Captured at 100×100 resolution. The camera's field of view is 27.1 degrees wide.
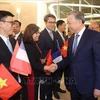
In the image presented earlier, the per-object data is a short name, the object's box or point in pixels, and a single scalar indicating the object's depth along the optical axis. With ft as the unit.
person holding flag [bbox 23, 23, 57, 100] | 9.12
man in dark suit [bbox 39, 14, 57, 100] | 12.00
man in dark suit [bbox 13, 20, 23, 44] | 15.31
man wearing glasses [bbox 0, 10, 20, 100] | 7.47
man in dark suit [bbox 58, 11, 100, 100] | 7.44
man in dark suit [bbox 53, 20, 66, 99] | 13.96
